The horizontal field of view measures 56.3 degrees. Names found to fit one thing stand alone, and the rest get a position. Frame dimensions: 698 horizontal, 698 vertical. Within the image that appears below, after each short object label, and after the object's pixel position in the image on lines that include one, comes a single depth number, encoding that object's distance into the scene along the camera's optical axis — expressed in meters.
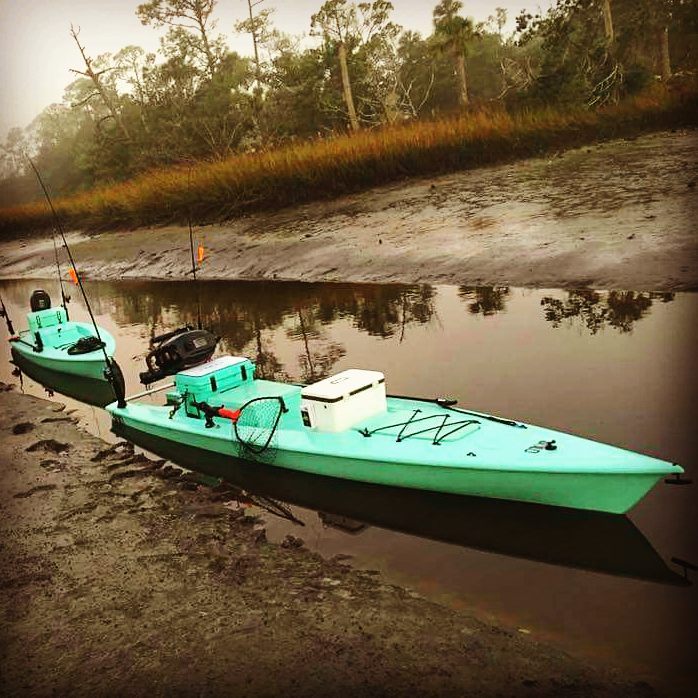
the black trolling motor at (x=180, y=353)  4.64
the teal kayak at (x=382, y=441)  3.00
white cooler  3.63
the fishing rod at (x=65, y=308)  7.19
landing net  3.81
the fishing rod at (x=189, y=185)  12.15
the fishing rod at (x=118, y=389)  4.99
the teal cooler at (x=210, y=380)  4.38
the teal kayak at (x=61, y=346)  6.21
